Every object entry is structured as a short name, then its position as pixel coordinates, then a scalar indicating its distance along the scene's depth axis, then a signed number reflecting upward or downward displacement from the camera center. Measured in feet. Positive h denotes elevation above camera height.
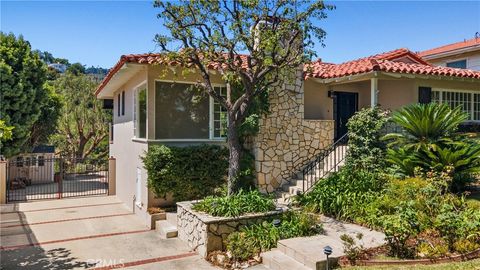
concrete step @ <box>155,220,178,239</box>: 32.07 -9.06
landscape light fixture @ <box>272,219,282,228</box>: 26.53 -6.85
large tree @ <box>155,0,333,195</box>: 28.48 +8.62
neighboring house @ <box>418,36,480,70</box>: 66.85 +16.77
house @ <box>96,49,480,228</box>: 36.78 +3.77
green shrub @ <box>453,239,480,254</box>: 20.45 -6.68
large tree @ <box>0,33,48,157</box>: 62.23 +8.80
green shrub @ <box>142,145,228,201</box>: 34.37 -3.62
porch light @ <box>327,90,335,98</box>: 47.83 +5.84
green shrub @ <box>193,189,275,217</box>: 27.86 -5.93
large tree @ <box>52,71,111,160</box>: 91.04 +4.37
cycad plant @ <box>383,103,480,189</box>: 30.66 -0.85
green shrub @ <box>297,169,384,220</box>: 29.37 -5.35
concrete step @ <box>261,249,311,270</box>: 21.26 -8.19
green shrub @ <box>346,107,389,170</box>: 35.68 -0.48
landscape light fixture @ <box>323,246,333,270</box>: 19.49 -6.62
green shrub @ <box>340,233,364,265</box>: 20.97 -7.19
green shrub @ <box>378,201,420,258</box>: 20.53 -5.76
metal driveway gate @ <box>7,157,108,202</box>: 64.92 -11.31
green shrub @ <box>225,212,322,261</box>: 24.99 -7.56
